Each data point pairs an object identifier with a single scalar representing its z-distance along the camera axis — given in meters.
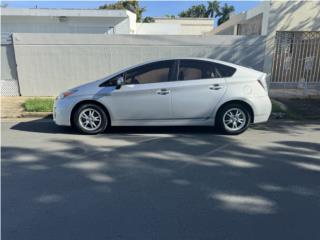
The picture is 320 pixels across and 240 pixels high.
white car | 5.18
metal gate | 9.49
